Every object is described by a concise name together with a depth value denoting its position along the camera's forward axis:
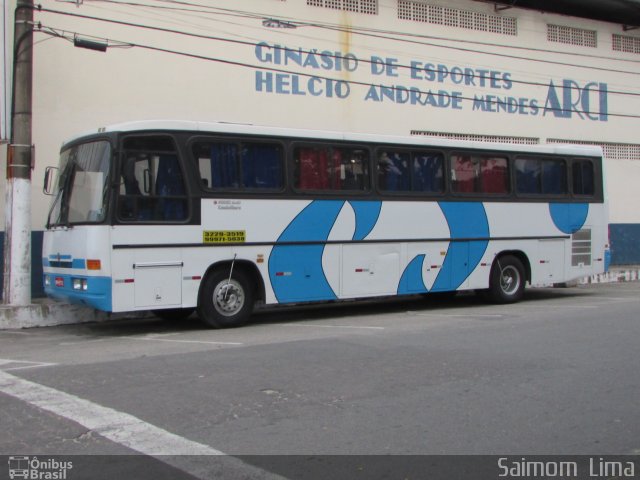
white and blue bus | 10.57
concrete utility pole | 12.59
